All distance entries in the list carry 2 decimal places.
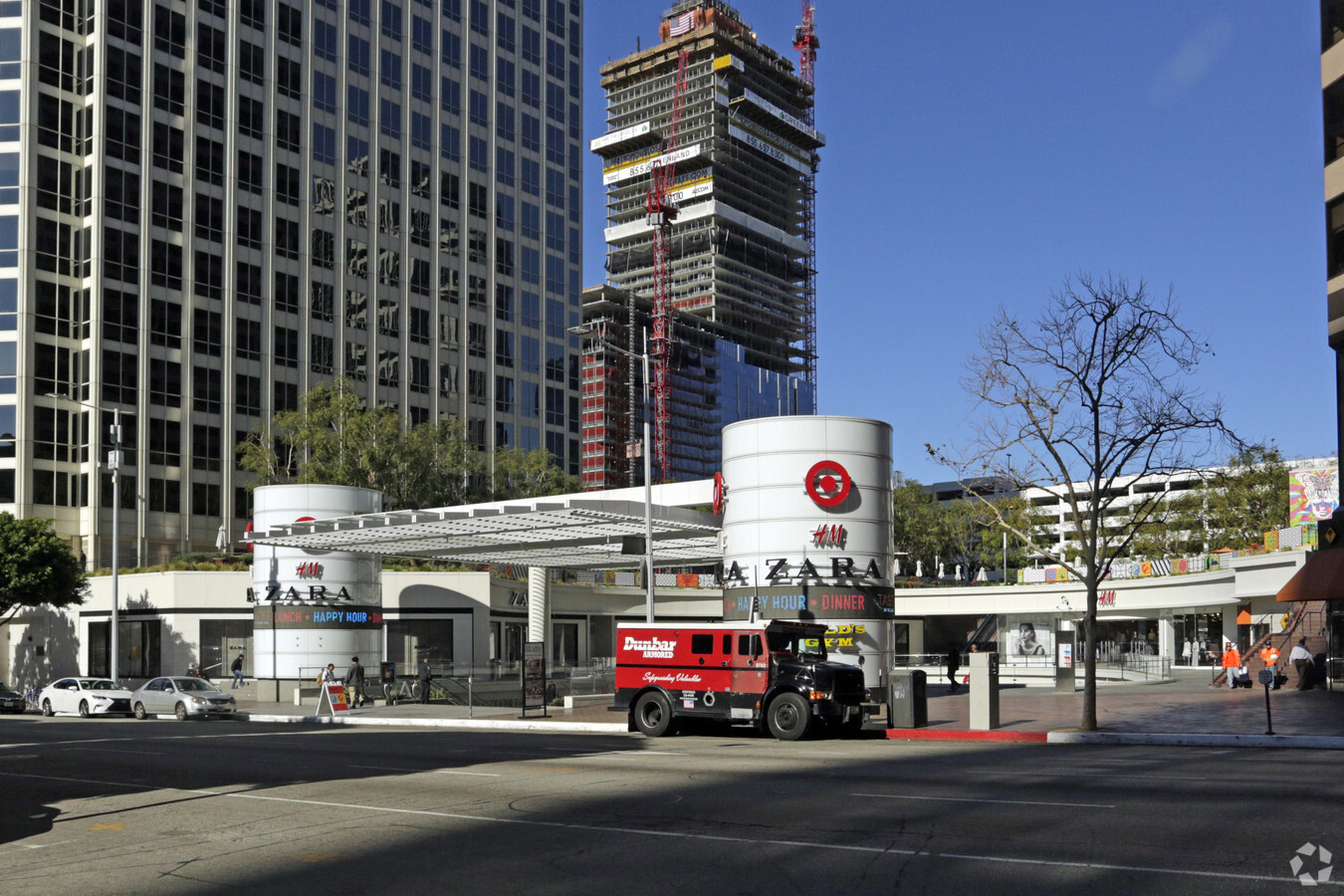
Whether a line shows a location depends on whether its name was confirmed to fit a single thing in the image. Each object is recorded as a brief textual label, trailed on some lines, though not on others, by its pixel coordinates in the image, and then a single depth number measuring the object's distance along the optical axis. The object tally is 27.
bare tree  28.61
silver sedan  40.88
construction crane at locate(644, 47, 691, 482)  193.88
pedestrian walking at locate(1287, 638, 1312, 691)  39.12
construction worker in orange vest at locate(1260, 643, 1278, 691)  38.88
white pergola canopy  38.91
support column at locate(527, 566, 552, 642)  55.62
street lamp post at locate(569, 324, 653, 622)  35.62
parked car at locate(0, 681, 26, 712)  48.47
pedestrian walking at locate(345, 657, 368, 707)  43.00
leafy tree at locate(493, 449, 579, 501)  79.38
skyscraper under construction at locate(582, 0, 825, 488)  193.88
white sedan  42.44
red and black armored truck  26.14
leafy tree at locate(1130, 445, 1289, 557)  73.12
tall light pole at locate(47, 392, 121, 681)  47.92
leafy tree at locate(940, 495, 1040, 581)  71.38
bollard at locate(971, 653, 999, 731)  27.98
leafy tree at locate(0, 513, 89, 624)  55.16
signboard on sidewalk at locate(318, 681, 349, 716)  40.12
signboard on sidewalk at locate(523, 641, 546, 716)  36.94
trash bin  28.78
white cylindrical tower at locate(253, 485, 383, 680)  47.66
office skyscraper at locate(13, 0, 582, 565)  76.81
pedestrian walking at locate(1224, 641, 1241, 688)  41.66
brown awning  35.12
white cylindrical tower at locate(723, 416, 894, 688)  34.00
